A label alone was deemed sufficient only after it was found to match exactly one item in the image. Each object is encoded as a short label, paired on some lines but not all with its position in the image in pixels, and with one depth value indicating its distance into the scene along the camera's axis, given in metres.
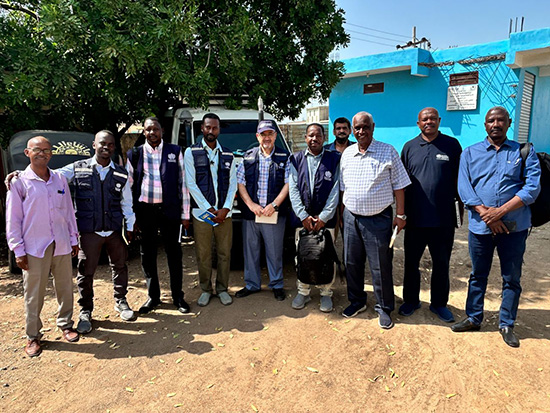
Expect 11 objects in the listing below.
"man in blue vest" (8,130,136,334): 3.82
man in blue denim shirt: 3.51
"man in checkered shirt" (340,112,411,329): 3.80
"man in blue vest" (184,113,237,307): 4.29
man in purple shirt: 3.39
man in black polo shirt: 3.83
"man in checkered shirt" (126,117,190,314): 4.18
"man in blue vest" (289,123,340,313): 4.22
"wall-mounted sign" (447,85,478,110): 10.65
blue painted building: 10.03
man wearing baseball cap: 4.42
